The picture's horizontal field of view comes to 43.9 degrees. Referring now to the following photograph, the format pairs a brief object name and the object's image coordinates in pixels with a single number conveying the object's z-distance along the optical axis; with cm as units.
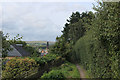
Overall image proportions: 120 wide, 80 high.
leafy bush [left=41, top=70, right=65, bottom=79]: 781
